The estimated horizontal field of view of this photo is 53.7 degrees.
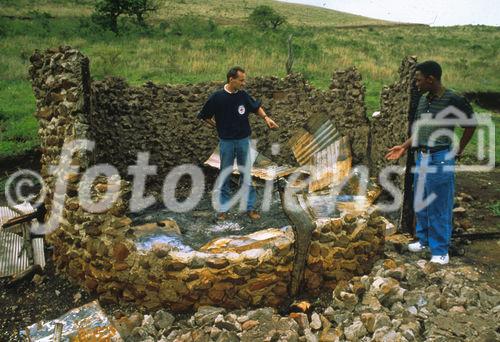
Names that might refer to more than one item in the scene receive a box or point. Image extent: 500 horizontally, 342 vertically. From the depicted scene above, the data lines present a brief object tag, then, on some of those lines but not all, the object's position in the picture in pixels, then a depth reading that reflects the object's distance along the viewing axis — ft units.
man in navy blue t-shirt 18.70
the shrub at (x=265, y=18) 98.63
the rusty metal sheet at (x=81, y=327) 11.91
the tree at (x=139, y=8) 79.71
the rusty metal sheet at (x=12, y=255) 15.93
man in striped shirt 14.65
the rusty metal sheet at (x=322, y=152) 24.47
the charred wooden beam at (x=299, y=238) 13.89
